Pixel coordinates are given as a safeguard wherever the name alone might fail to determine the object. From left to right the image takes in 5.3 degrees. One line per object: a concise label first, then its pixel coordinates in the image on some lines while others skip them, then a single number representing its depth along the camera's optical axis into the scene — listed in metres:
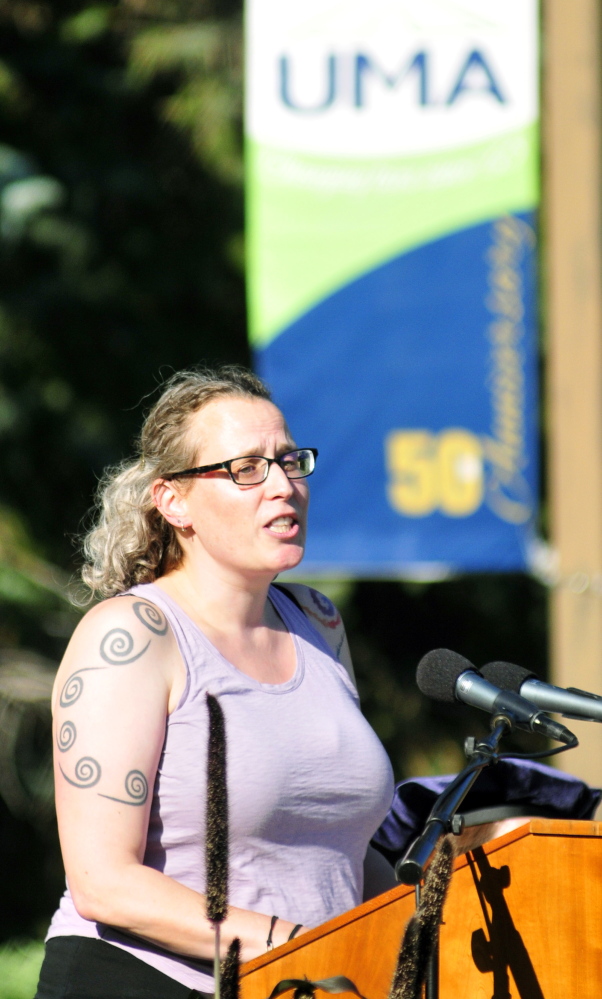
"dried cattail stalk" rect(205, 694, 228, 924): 6.59
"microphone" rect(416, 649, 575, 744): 6.60
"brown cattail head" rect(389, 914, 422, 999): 6.51
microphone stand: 6.49
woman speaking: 6.75
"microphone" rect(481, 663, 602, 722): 6.63
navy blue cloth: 6.95
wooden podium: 6.60
